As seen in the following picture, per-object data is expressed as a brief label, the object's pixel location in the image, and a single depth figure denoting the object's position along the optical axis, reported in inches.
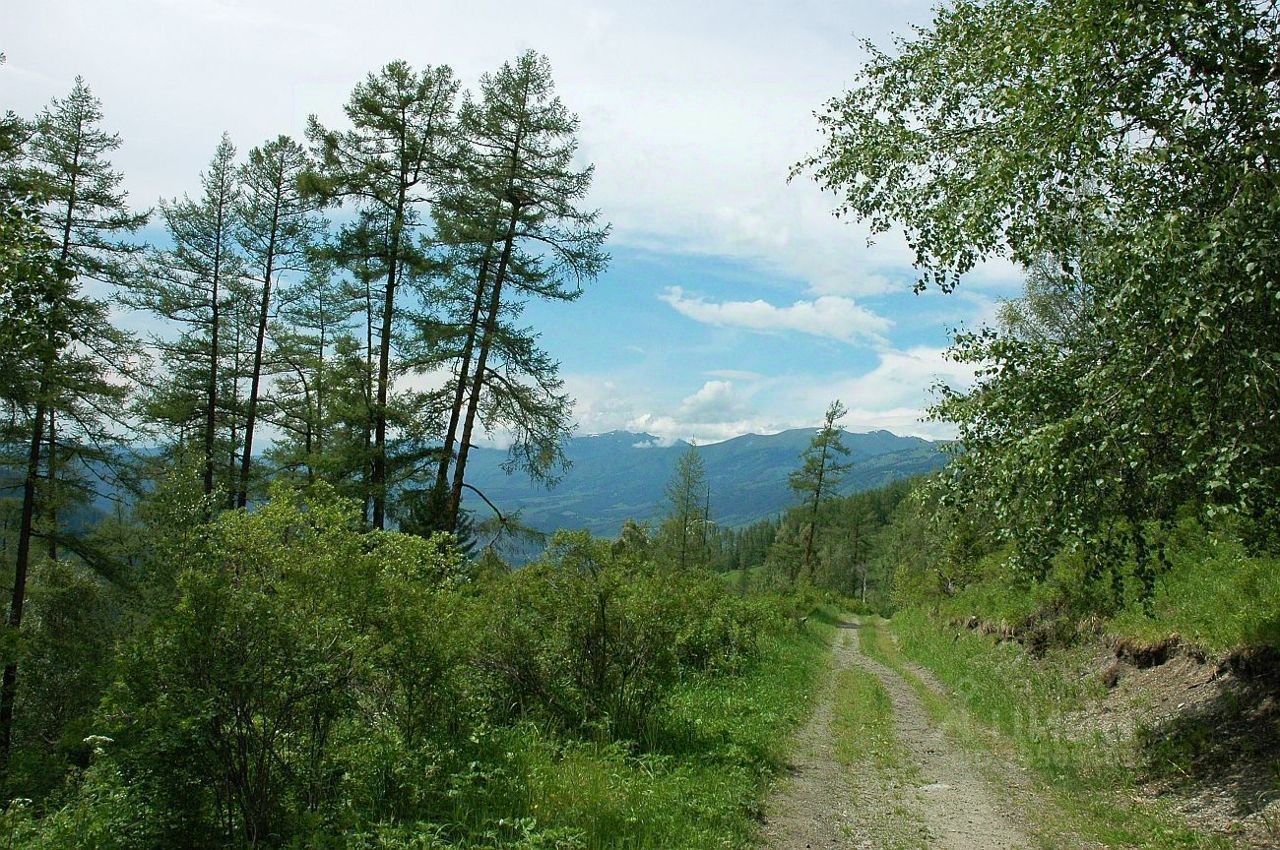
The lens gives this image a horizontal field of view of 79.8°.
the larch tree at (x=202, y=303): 836.0
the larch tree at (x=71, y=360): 615.5
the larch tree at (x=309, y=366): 806.3
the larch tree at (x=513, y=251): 717.3
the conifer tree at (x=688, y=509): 2368.4
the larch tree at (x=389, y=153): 722.2
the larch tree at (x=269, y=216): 876.0
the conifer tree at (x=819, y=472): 2068.2
